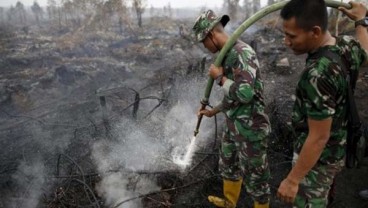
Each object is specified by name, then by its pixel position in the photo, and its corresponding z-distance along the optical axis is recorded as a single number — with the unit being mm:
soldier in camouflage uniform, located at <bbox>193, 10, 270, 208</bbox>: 2611
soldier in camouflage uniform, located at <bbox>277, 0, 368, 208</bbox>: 1753
